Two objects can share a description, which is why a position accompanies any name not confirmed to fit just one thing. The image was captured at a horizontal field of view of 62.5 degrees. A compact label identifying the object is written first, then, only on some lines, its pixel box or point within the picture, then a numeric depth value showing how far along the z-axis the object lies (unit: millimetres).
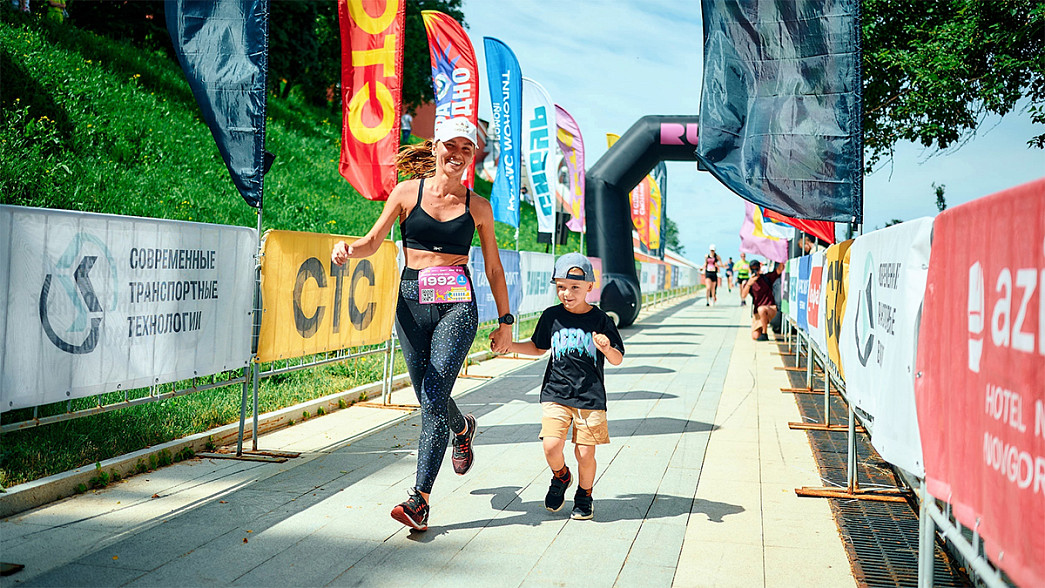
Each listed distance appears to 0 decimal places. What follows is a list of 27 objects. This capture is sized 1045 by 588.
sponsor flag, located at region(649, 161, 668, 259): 33281
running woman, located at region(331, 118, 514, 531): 4785
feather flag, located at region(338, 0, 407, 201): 9758
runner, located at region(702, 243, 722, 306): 35781
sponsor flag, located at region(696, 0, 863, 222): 6629
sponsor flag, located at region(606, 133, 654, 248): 31625
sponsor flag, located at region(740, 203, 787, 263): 21219
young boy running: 4961
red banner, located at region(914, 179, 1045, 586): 2293
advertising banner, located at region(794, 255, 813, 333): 10119
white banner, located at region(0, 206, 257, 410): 4383
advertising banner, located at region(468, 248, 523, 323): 11789
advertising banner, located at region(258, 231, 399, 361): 6723
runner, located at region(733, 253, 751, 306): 33194
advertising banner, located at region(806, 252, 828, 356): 7784
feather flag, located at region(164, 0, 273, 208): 6430
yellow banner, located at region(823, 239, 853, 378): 6277
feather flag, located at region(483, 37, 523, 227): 15124
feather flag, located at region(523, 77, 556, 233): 17312
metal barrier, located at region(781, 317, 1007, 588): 2715
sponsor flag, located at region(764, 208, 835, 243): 8328
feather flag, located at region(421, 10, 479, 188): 12453
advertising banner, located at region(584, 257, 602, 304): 19766
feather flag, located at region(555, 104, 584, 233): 20406
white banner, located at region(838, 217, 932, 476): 3582
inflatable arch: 20031
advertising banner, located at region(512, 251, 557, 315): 15453
